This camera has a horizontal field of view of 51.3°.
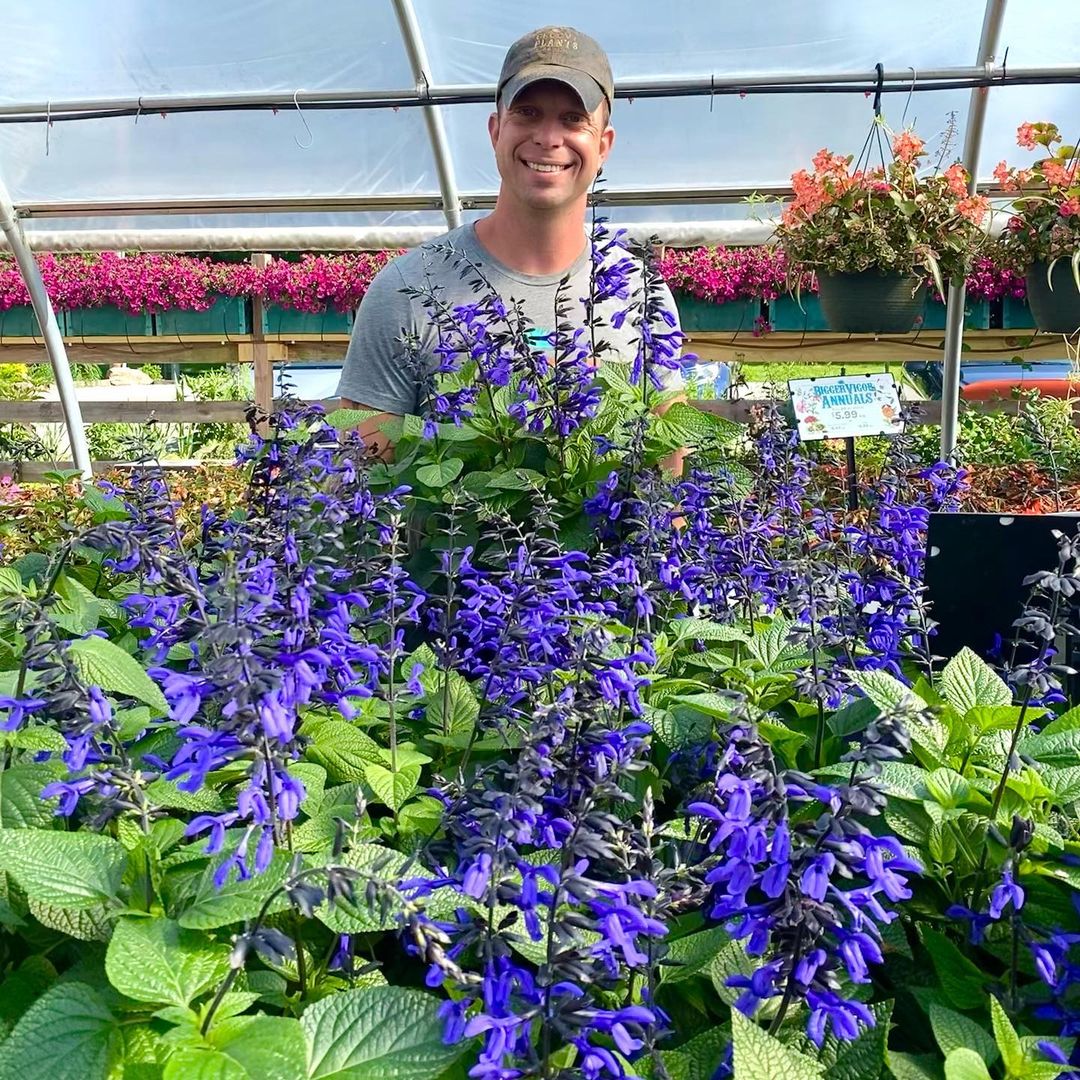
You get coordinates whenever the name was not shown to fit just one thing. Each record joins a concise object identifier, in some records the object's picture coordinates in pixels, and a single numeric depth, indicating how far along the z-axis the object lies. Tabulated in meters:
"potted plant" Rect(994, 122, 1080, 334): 4.65
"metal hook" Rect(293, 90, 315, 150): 6.91
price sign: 3.35
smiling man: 2.89
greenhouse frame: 6.00
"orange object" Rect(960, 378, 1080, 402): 9.74
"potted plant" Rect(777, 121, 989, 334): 4.55
